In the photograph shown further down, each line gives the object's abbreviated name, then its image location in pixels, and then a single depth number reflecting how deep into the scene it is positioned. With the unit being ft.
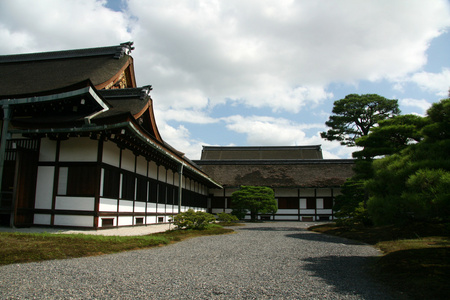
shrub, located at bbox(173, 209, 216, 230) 42.52
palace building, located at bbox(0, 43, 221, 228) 34.40
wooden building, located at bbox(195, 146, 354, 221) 94.84
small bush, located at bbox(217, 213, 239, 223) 62.39
